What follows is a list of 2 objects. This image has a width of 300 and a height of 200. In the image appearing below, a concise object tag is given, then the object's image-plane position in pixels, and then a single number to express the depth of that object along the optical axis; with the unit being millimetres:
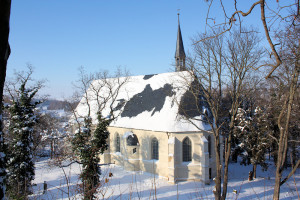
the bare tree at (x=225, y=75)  10734
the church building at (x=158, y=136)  18312
